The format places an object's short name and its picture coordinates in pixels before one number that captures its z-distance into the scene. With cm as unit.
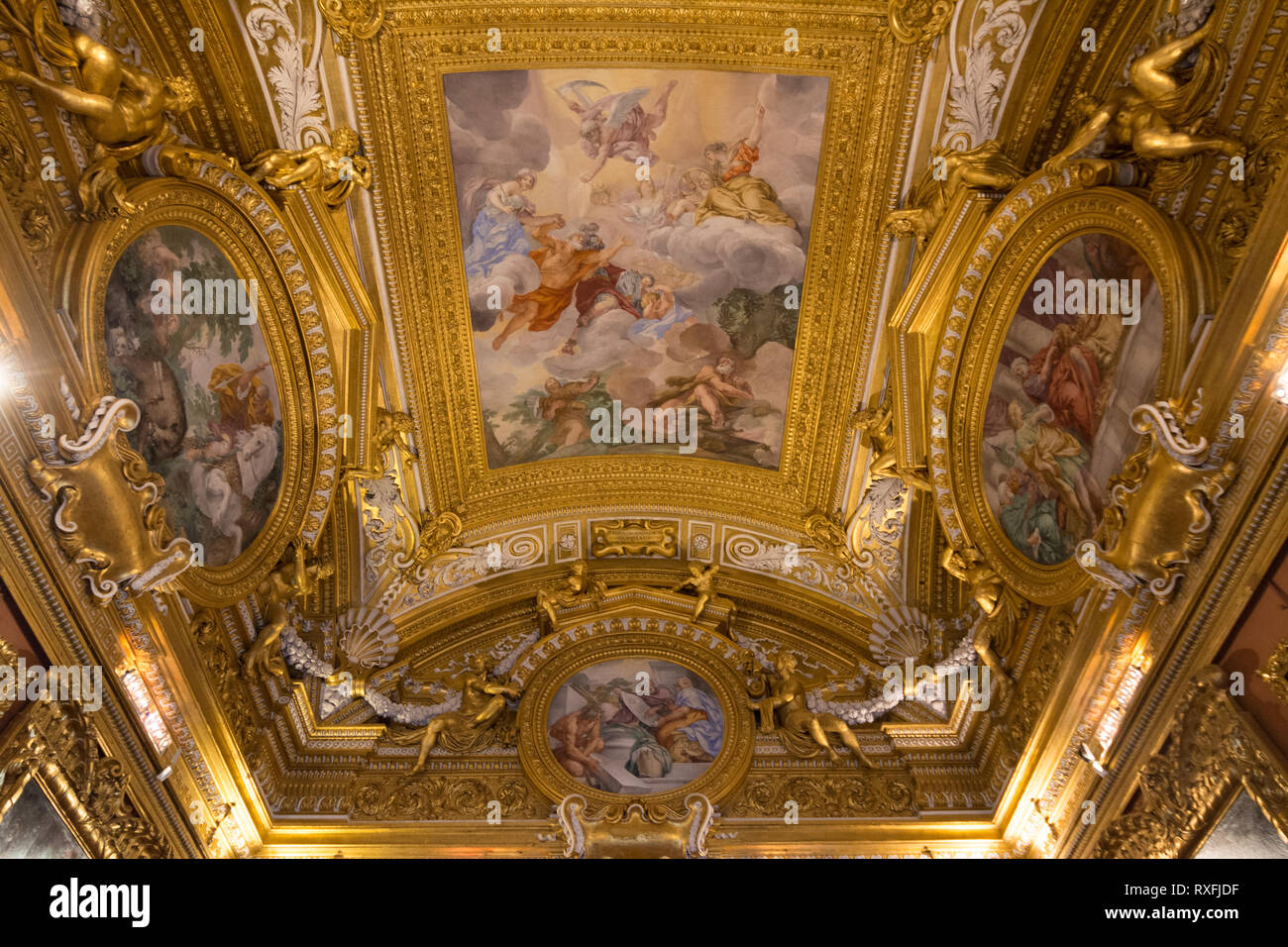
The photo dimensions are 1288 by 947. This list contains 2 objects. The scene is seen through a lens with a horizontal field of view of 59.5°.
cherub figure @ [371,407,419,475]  1291
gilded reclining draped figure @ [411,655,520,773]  1261
